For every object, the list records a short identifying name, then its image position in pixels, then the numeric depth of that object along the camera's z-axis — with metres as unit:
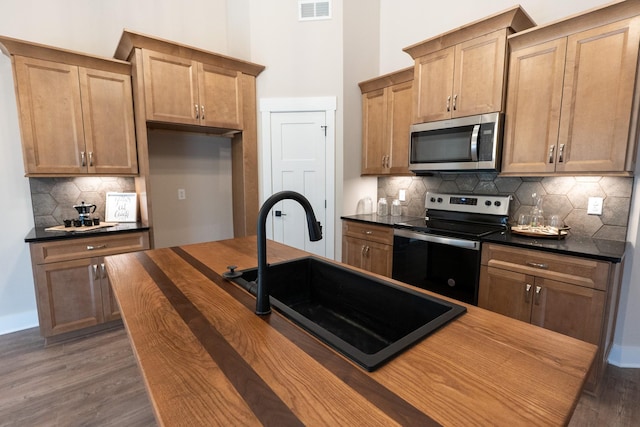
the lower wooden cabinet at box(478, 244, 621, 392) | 1.77
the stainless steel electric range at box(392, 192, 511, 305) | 2.29
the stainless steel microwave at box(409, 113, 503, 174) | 2.34
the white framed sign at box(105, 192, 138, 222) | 3.02
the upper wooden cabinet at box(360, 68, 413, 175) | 3.04
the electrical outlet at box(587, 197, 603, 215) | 2.17
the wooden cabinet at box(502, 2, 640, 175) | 1.84
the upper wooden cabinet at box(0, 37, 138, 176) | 2.43
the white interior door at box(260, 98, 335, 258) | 3.25
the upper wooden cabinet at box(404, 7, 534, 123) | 2.26
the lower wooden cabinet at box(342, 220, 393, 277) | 2.92
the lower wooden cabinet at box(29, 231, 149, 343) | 2.44
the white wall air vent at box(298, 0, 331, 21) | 3.14
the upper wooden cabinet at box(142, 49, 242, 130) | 2.73
